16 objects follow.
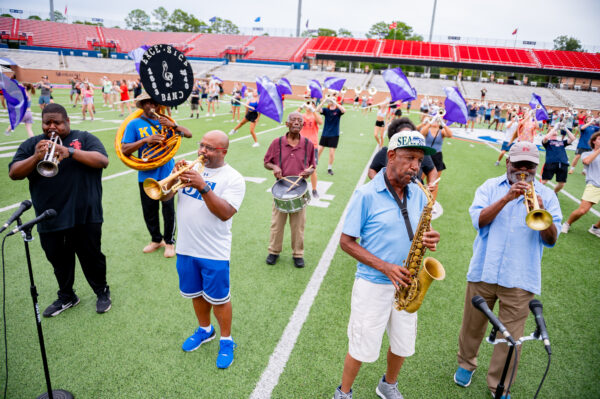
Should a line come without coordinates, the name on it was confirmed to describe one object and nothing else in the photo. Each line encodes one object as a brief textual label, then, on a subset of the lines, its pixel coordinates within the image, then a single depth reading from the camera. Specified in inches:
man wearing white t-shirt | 123.8
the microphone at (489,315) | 77.2
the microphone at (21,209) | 100.0
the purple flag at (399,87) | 277.1
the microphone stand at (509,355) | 79.8
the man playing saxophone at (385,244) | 101.3
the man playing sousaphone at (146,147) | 175.2
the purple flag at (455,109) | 260.1
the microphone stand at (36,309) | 104.9
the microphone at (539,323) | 75.4
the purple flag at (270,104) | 252.2
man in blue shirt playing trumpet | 114.8
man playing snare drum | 208.8
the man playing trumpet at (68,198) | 141.6
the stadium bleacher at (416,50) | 2292.1
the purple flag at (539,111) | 421.1
